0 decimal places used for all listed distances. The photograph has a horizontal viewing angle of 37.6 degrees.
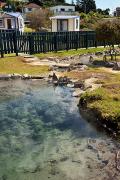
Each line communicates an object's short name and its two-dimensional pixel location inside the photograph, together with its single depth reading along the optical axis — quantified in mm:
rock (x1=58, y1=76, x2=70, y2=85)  9852
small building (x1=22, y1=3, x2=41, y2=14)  52783
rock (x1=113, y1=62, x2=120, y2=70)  11326
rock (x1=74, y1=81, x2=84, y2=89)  9192
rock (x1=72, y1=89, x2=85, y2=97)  8429
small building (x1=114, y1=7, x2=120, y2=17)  60961
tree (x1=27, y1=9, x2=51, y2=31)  38435
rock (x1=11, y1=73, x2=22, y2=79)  10524
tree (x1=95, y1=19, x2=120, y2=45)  13024
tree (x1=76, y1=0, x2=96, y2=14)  61229
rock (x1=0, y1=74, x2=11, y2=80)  10426
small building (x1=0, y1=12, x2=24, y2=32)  33860
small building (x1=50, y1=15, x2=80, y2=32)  33026
